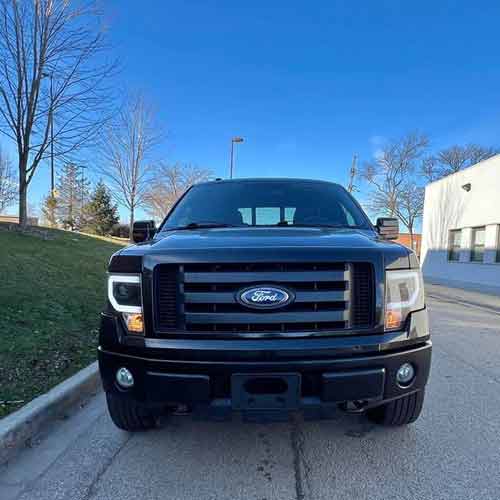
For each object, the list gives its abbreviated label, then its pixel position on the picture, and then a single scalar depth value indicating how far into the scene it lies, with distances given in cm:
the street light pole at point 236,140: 2395
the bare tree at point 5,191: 3519
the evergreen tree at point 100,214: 3106
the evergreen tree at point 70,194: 3843
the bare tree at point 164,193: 2345
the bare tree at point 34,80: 973
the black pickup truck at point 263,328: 196
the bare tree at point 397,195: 3662
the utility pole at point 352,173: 3428
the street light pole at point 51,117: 1030
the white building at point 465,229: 1473
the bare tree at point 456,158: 3859
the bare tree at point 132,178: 1911
